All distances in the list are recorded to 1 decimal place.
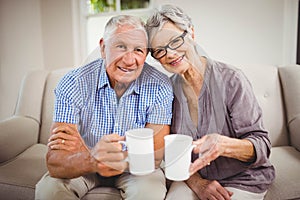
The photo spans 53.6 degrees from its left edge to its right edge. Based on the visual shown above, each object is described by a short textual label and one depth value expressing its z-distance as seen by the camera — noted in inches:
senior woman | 30.5
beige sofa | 36.6
